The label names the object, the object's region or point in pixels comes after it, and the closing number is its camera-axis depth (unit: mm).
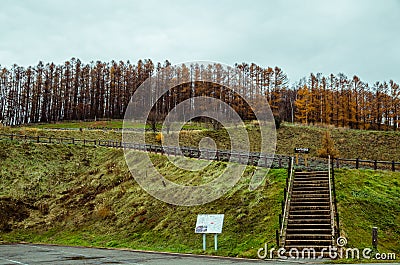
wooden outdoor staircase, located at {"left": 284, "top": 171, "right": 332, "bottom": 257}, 17594
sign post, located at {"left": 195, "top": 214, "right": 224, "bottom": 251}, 18266
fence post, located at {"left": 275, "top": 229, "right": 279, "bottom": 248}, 17214
